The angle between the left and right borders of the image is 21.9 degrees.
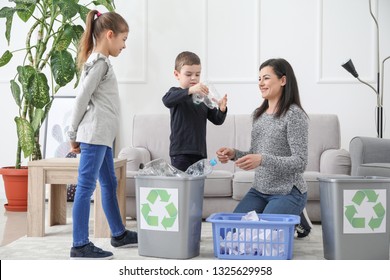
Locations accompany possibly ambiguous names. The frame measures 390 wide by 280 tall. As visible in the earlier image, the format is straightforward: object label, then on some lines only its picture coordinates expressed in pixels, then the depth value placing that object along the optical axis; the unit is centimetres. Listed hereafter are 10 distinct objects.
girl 468
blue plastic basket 439
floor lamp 759
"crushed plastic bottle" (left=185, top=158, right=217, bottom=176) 501
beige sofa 668
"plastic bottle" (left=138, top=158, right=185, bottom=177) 474
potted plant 746
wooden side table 572
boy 510
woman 471
